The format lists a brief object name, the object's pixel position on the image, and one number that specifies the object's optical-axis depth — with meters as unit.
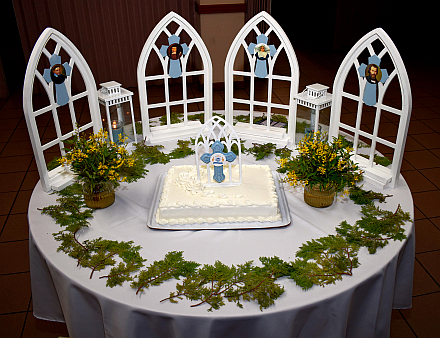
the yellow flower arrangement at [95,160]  1.90
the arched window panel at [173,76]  2.48
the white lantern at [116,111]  2.41
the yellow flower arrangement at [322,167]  1.86
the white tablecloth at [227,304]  1.46
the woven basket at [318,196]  1.93
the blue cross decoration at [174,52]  2.48
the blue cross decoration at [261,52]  2.48
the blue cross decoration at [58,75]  2.08
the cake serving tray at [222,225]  1.83
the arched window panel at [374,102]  1.95
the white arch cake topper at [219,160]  1.99
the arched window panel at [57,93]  1.97
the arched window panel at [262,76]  2.45
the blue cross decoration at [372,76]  2.00
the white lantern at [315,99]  2.31
